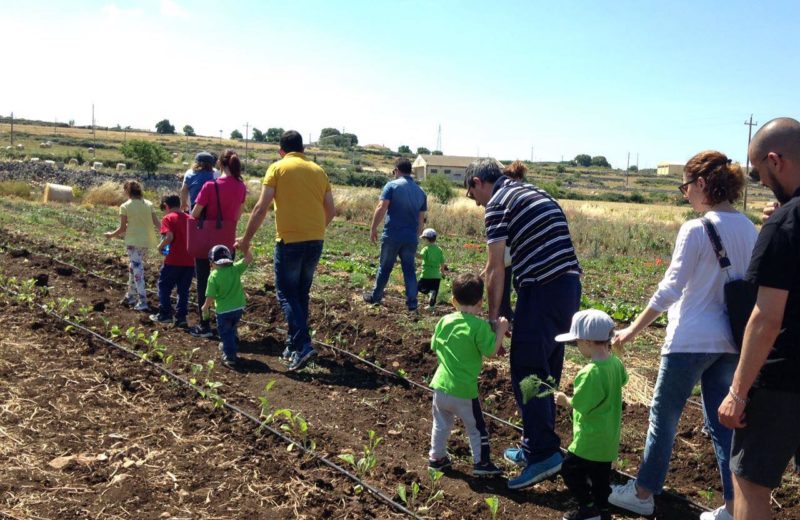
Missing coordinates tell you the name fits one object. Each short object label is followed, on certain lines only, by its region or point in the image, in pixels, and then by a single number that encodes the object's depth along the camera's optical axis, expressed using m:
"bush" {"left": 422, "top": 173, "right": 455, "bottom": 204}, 33.41
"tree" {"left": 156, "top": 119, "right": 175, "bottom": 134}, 116.00
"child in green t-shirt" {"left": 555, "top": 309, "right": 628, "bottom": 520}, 3.86
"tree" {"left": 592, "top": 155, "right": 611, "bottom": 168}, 128.88
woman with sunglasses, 3.80
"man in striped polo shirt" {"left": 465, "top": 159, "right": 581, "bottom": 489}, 4.42
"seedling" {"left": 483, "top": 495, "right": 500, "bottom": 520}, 3.99
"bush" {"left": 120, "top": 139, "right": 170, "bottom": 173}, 46.12
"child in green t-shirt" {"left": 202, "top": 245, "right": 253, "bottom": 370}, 6.82
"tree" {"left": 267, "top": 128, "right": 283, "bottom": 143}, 106.32
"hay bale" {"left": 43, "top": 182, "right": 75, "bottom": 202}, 26.84
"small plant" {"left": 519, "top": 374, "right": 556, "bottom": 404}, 4.25
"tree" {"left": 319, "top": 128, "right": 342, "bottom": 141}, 125.56
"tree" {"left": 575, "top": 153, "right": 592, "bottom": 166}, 127.74
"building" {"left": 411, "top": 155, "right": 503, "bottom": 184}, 75.16
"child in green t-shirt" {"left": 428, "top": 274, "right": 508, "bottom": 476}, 4.41
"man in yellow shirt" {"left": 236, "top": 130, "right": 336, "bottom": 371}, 6.54
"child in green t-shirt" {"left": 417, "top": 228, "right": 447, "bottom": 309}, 9.75
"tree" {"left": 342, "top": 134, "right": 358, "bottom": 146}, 118.25
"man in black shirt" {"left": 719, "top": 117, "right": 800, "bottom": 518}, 2.78
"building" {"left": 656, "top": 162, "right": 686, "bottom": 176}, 115.06
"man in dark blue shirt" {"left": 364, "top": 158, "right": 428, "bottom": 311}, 9.20
